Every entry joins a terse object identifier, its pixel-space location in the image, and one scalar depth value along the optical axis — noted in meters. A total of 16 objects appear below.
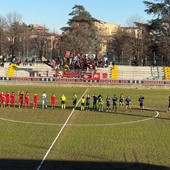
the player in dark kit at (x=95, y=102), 35.74
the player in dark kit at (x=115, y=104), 35.06
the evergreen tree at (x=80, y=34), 94.79
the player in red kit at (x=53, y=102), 35.69
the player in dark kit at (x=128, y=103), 36.25
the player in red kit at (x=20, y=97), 36.62
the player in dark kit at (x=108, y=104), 35.00
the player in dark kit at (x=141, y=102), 36.69
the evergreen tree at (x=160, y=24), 85.00
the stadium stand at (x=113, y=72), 66.19
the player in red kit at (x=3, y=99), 36.41
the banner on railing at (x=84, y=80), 60.31
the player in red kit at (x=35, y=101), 35.94
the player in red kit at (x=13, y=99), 36.74
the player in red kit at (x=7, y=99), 36.50
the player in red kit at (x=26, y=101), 36.10
